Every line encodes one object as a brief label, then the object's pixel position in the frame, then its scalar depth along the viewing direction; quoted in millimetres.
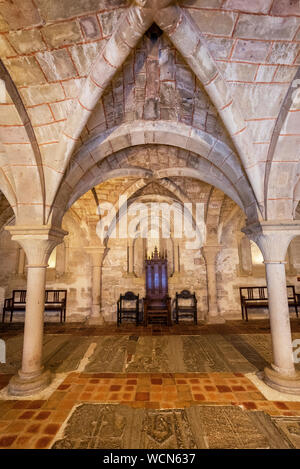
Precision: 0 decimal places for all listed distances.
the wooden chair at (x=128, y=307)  6608
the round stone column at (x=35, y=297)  2882
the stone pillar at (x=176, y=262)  7371
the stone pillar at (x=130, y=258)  7341
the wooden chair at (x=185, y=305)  6691
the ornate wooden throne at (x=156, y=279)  6909
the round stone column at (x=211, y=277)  6633
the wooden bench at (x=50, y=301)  6891
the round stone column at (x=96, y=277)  6617
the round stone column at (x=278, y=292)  2844
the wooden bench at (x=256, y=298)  6650
